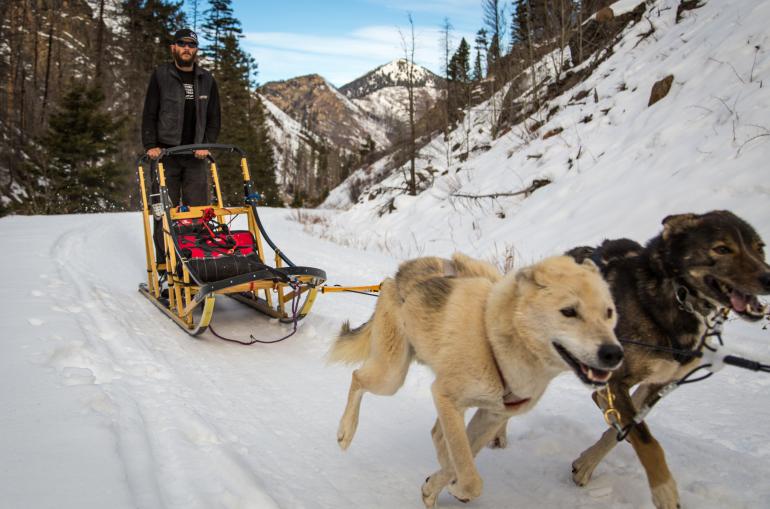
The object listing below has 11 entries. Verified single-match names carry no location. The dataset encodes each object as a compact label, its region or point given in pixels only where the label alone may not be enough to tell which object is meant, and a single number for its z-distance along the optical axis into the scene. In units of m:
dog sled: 4.75
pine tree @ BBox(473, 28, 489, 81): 26.12
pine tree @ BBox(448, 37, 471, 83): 26.09
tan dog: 2.12
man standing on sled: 6.15
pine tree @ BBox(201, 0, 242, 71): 40.72
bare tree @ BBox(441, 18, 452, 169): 22.73
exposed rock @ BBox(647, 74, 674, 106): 10.26
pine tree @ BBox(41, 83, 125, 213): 22.02
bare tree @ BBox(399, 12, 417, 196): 19.78
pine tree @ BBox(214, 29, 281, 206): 35.78
